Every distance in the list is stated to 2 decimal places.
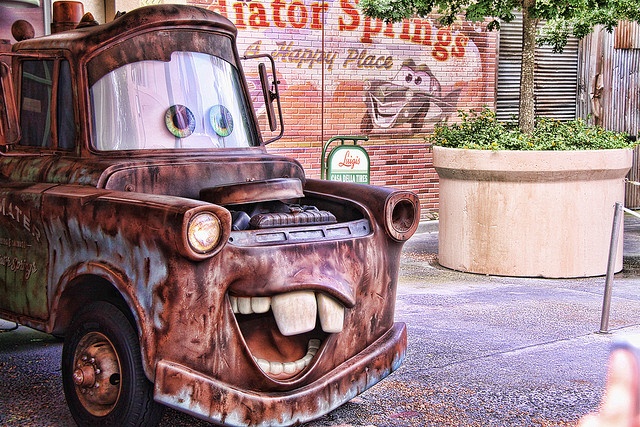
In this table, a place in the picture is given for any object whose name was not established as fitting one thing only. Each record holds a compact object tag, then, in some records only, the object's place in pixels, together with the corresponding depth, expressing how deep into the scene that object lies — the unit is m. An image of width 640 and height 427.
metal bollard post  7.12
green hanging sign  9.83
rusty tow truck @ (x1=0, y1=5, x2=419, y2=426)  4.36
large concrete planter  9.42
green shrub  9.78
